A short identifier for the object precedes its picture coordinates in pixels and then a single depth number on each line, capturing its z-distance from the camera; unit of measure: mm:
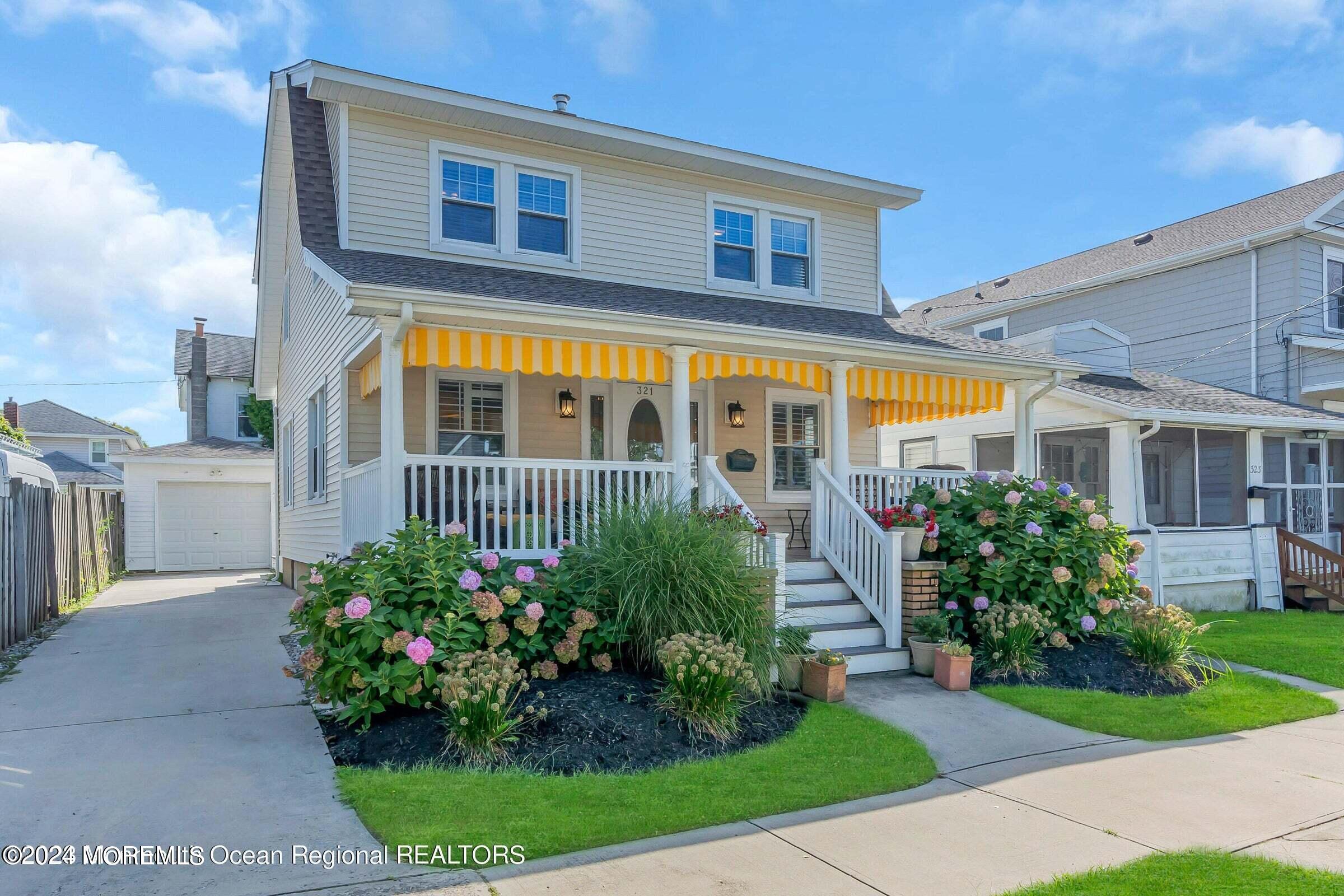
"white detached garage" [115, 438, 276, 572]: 18141
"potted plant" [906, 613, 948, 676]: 7402
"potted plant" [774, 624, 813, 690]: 6648
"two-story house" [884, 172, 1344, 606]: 12531
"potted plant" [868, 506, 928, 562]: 7887
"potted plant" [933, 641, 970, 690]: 6980
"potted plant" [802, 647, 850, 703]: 6461
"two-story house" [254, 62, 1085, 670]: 7602
